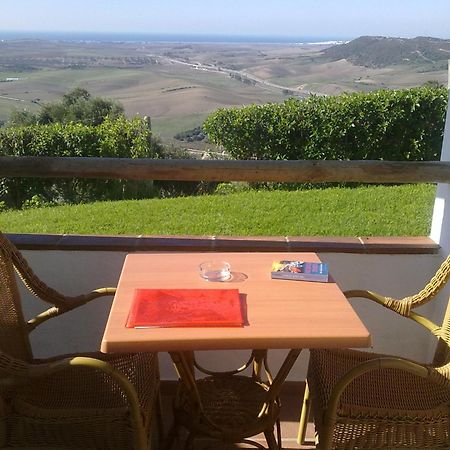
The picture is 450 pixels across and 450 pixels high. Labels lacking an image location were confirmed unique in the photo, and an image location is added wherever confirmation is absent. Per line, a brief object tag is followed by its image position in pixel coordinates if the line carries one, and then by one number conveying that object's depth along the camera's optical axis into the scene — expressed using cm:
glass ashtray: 207
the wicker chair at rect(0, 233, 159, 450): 183
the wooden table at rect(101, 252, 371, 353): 164
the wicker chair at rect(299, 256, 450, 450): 191
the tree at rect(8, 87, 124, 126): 688
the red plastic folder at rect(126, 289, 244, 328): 172
